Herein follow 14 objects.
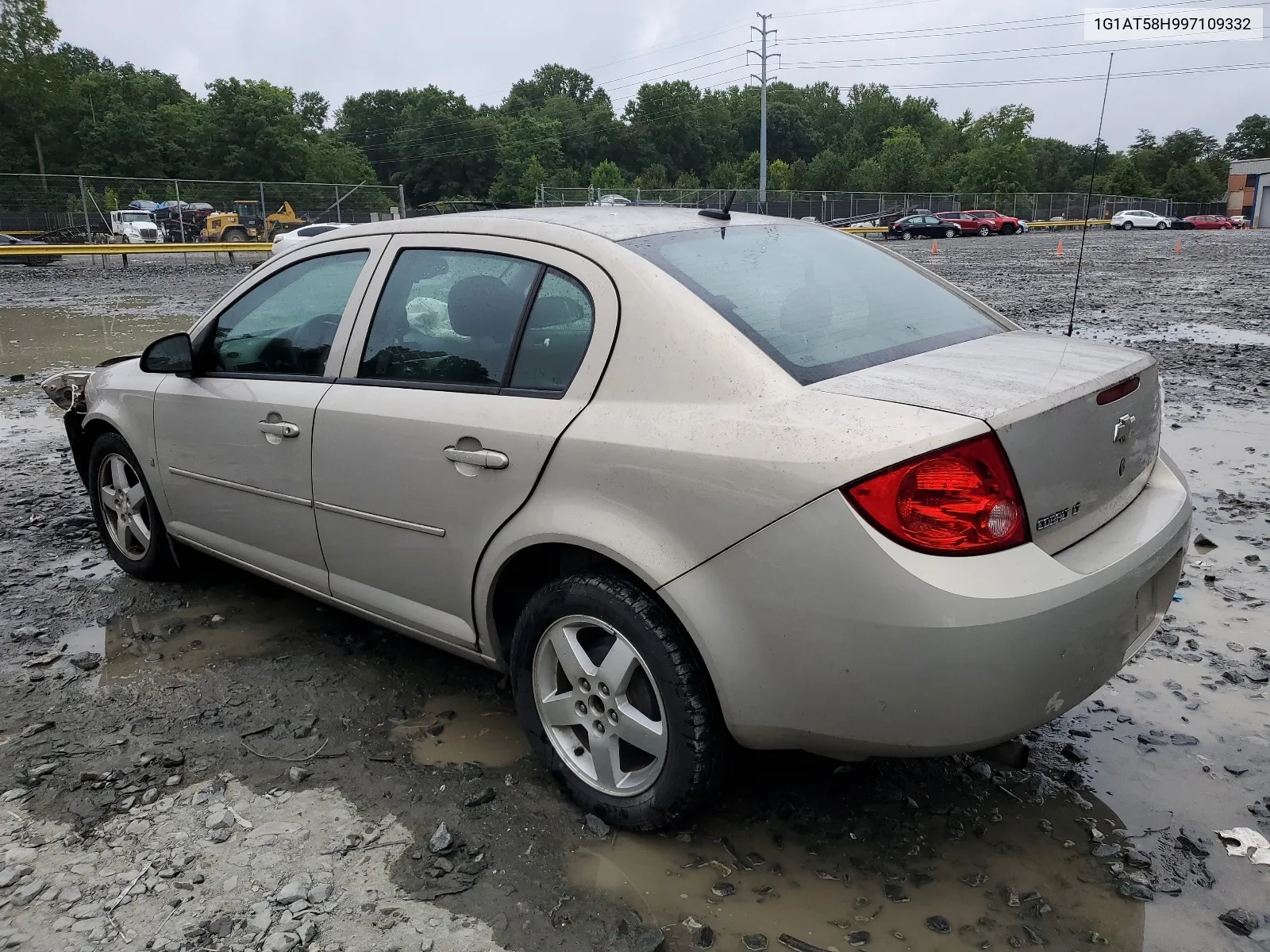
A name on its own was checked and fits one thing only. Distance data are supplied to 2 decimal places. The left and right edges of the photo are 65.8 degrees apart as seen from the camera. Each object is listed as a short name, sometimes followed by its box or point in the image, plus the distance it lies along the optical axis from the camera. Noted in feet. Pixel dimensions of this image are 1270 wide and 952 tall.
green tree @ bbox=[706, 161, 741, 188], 277.68
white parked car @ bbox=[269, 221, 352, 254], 83.30
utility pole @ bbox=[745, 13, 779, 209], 166.89
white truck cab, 116.06
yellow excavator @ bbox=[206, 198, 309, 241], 119.85
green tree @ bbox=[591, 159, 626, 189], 262.88
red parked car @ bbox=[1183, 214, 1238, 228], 205.77
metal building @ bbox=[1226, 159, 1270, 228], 231.50
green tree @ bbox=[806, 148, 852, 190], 282.56
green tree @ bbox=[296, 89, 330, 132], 401.29
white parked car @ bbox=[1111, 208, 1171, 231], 188.85
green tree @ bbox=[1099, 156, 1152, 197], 226.99
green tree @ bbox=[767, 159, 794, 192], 260.42
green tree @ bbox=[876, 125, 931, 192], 243.19
